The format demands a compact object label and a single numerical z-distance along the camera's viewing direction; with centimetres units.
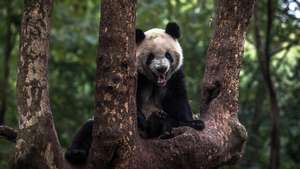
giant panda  1316
